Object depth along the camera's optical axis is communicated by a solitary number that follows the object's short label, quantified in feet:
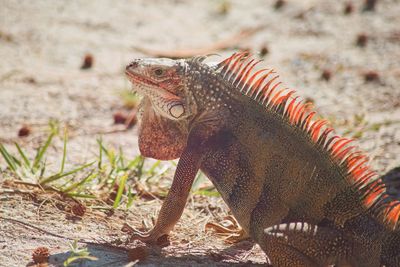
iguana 25.03
